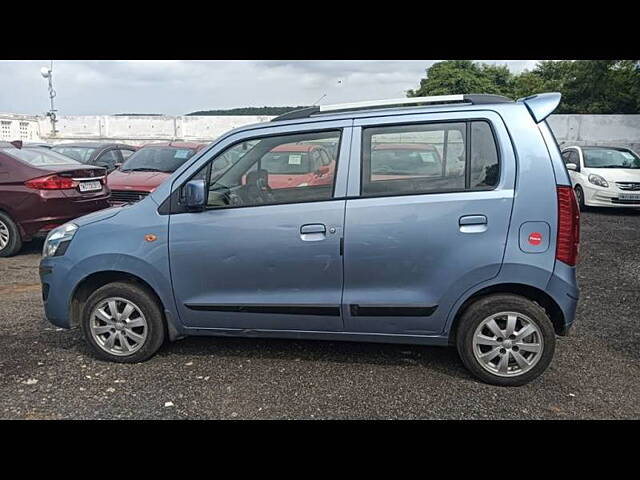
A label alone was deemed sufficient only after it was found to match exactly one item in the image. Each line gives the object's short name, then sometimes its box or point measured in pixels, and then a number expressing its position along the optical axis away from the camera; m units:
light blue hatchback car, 3.15
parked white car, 9.88
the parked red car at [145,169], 7.75
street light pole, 25.17
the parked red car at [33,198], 6.66
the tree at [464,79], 34.62
